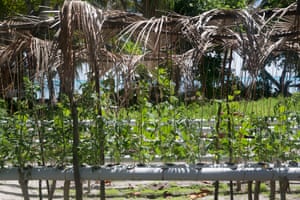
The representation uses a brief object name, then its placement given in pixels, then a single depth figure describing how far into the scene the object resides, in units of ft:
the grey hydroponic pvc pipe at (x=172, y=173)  16.56
